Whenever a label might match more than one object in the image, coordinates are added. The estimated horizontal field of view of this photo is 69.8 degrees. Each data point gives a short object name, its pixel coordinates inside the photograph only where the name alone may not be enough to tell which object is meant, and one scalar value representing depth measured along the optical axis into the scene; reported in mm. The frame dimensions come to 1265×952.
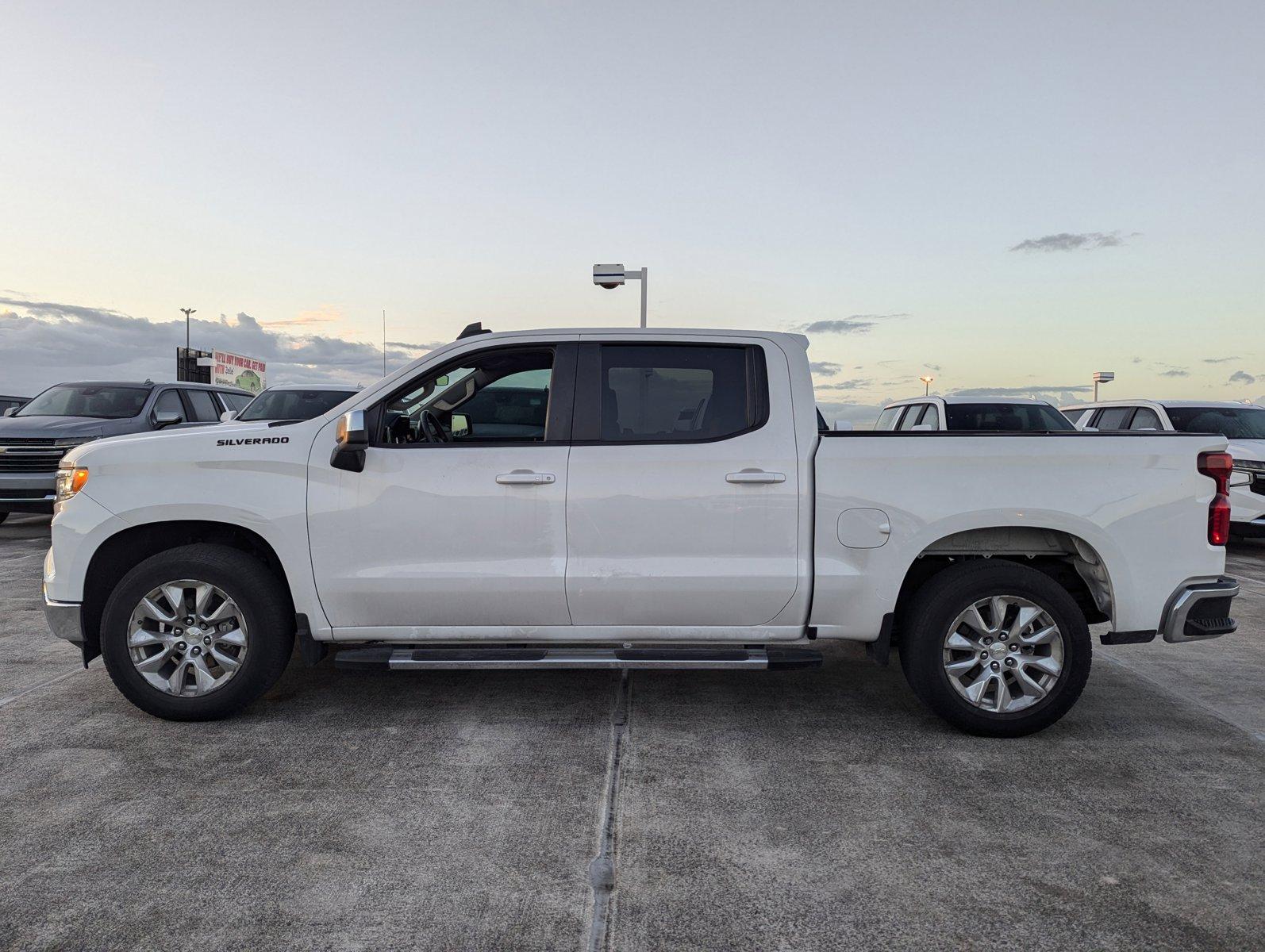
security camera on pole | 15695
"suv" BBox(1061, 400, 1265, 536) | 10523
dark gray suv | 11133
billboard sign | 50278
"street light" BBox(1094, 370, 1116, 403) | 25000
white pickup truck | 4273
